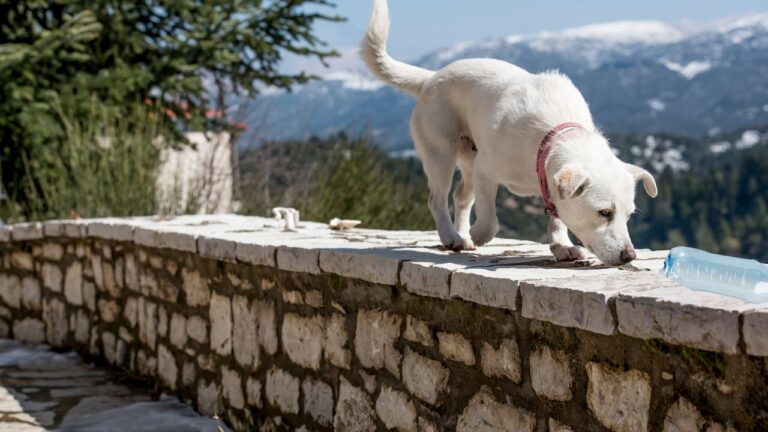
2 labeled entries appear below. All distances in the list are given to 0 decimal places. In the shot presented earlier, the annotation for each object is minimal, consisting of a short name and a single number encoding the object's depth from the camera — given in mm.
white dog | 3088
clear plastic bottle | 2350
